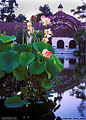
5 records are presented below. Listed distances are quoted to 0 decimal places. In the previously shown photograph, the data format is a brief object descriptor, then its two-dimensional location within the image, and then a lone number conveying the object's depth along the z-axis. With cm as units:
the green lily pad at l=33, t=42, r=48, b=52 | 303
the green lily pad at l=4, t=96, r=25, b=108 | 260
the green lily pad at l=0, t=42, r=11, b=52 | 292
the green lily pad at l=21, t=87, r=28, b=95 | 300
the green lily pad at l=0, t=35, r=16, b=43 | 289
